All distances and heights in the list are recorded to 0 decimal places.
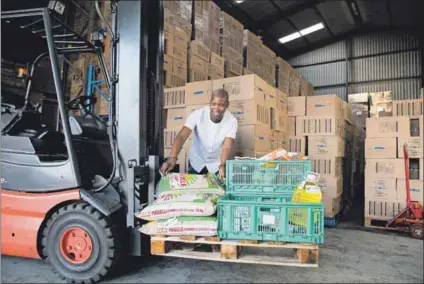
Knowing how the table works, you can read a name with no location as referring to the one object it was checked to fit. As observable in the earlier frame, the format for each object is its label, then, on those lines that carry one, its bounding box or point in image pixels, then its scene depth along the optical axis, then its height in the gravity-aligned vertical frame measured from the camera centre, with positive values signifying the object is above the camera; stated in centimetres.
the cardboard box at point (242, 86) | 456 +96
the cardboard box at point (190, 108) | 501 +71
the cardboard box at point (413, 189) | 595 -51
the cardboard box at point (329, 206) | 617 -84
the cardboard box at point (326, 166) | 623 -13
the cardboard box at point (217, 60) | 667 +189
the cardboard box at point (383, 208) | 613 -87
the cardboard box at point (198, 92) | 493 +93
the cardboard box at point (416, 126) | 611 +60
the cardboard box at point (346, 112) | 721 +103
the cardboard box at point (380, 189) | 618 -53
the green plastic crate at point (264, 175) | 286 -15
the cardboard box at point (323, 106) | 632 +98
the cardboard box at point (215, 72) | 663 +165
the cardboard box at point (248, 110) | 456 +63
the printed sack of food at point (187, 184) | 302 -24
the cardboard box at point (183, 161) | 525 -7
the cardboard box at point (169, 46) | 561 +180
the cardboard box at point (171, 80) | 562 +127
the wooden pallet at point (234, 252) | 254 -74
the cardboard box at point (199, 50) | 627 +196
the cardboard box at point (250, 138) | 458 +26
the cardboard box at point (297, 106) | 649 +99
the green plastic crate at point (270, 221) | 255 -47
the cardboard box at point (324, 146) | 624 +23
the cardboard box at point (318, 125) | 625 +61
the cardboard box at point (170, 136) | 537 +32
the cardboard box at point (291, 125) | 654 +62
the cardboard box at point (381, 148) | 625 +21
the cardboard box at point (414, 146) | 604 +24
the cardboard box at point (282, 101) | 584 +101
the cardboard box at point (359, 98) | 1131 +202
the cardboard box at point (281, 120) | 565 +65
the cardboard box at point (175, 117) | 531 +61
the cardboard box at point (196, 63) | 620 +171
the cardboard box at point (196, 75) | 613 +148
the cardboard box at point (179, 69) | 579 +149
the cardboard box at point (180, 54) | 584 +176
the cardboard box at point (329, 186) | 623 -49
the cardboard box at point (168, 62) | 558 +153
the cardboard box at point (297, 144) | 645 +27
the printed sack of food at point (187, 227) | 271 -55
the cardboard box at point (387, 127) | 620 +60
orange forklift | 304 -1
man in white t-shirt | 377 +27
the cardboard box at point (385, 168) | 614 -15
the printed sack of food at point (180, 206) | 274 -40
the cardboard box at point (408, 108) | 641 +98
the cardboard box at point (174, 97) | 534 +92
